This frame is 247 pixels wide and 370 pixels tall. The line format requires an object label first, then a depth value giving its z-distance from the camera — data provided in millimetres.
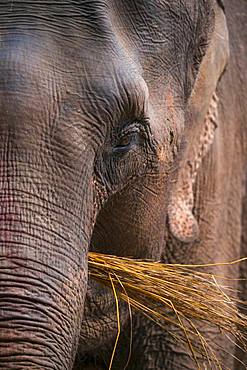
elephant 5559
